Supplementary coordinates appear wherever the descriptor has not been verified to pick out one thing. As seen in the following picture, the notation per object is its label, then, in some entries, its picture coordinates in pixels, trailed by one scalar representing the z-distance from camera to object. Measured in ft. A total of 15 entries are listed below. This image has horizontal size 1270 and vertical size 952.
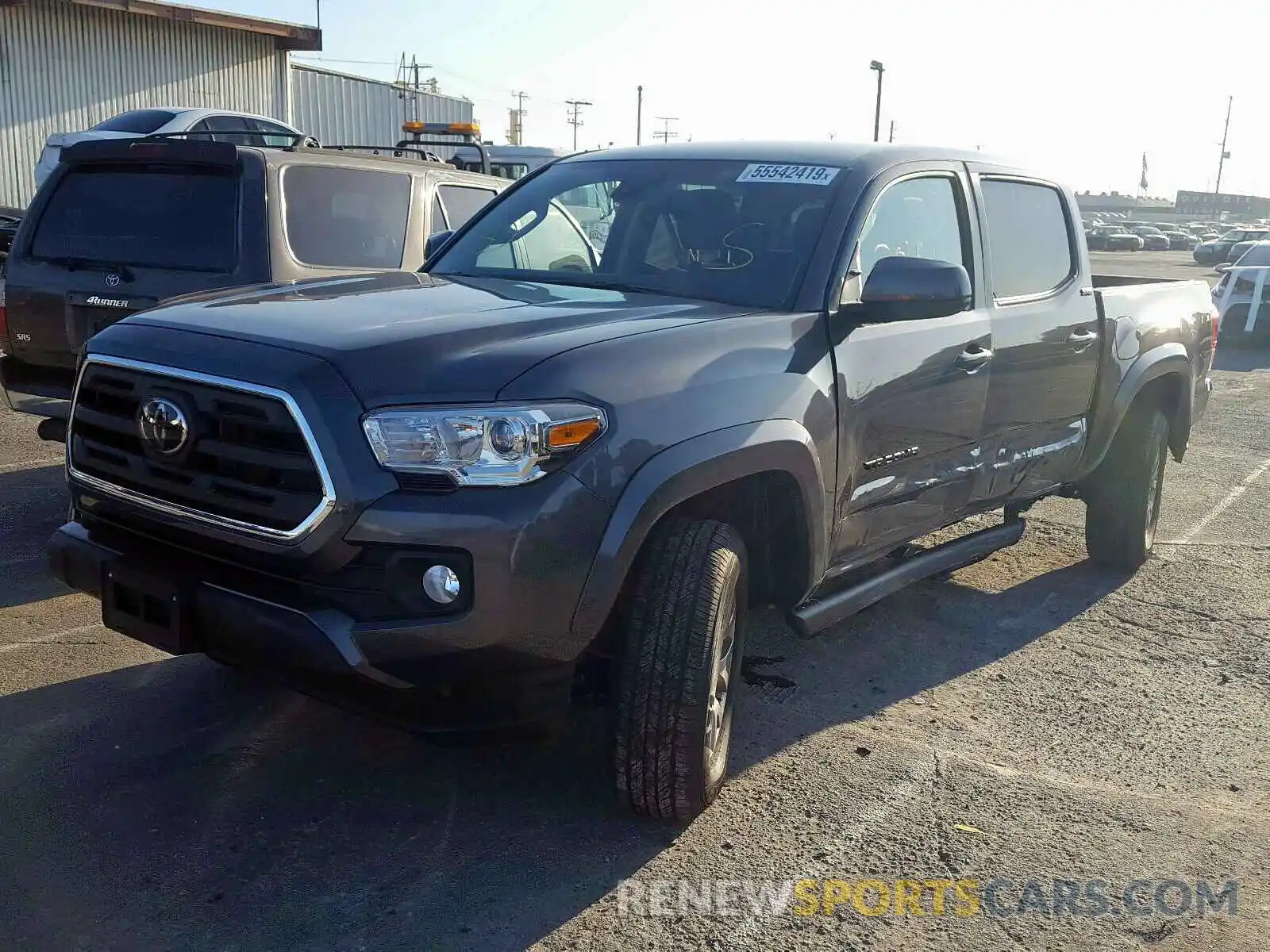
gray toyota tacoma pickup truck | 9.50
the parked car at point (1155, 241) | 211.82
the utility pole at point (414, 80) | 97.72
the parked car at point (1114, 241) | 192.54
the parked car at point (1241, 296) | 56.24
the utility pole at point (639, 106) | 274.34
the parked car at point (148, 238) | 19.31
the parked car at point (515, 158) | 54.19
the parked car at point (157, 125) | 47.32
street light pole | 144.56
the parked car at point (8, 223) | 32.65
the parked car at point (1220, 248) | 149.07
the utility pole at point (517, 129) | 258.76
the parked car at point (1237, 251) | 130.31
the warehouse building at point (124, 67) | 70.64
